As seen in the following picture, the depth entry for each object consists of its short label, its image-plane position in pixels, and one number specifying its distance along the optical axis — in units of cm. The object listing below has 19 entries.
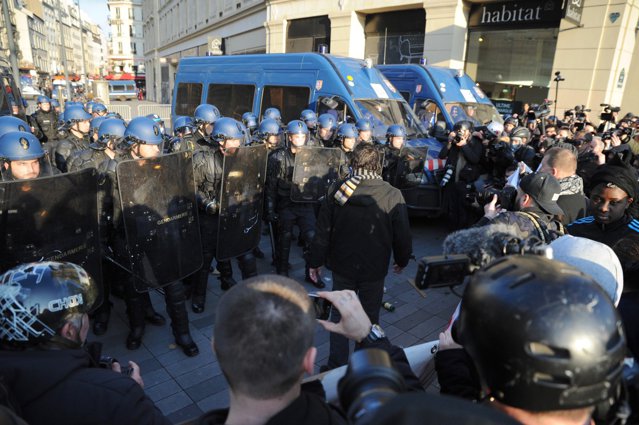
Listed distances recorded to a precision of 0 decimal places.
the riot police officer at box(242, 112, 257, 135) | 845
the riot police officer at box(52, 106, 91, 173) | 554
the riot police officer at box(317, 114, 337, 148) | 679
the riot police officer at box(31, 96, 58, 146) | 970
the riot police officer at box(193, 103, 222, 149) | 593
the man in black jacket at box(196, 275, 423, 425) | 104
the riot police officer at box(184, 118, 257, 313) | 395
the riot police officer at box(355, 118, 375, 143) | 645
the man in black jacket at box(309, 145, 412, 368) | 297
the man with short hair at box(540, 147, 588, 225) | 355
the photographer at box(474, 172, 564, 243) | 230
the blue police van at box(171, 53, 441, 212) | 732
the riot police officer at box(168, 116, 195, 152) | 619
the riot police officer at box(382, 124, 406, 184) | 621
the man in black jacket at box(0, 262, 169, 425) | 132
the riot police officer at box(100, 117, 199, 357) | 355
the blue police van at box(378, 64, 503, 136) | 855
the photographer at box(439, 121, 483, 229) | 631
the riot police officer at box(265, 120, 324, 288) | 493
